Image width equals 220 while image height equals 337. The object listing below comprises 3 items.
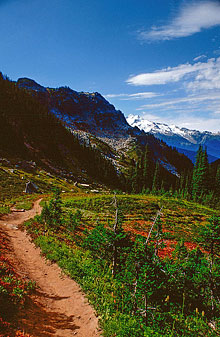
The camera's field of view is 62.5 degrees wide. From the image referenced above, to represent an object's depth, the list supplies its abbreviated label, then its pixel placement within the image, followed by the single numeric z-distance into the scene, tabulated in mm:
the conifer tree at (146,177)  125469
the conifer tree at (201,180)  85312
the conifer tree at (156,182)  110400
